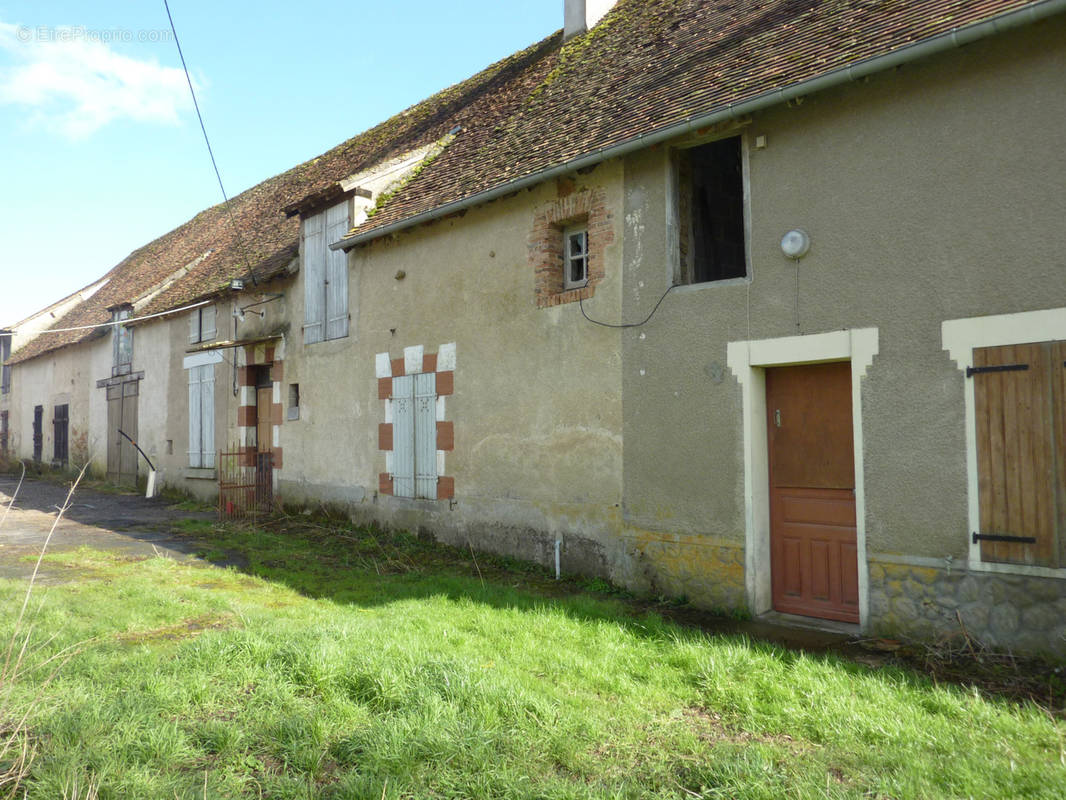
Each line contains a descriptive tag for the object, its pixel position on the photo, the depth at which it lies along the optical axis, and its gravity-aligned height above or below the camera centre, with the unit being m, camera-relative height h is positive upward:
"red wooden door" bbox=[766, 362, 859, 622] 5.74 -0.61
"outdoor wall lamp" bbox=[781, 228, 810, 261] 5.70 +1.31
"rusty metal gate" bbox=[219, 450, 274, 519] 11.47 -0.99
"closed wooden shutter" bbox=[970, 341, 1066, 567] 4.57 -0.25
